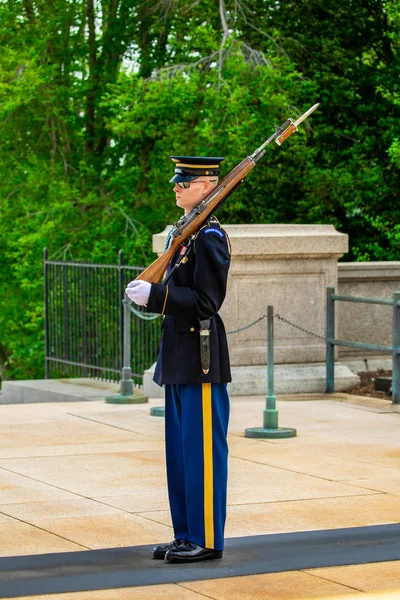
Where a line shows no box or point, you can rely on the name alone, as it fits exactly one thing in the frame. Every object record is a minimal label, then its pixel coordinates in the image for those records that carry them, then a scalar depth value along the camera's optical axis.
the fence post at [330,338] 13.25
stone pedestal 13.06
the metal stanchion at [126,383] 12.62
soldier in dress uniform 6.00
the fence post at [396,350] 12.20
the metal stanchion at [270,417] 10.34
